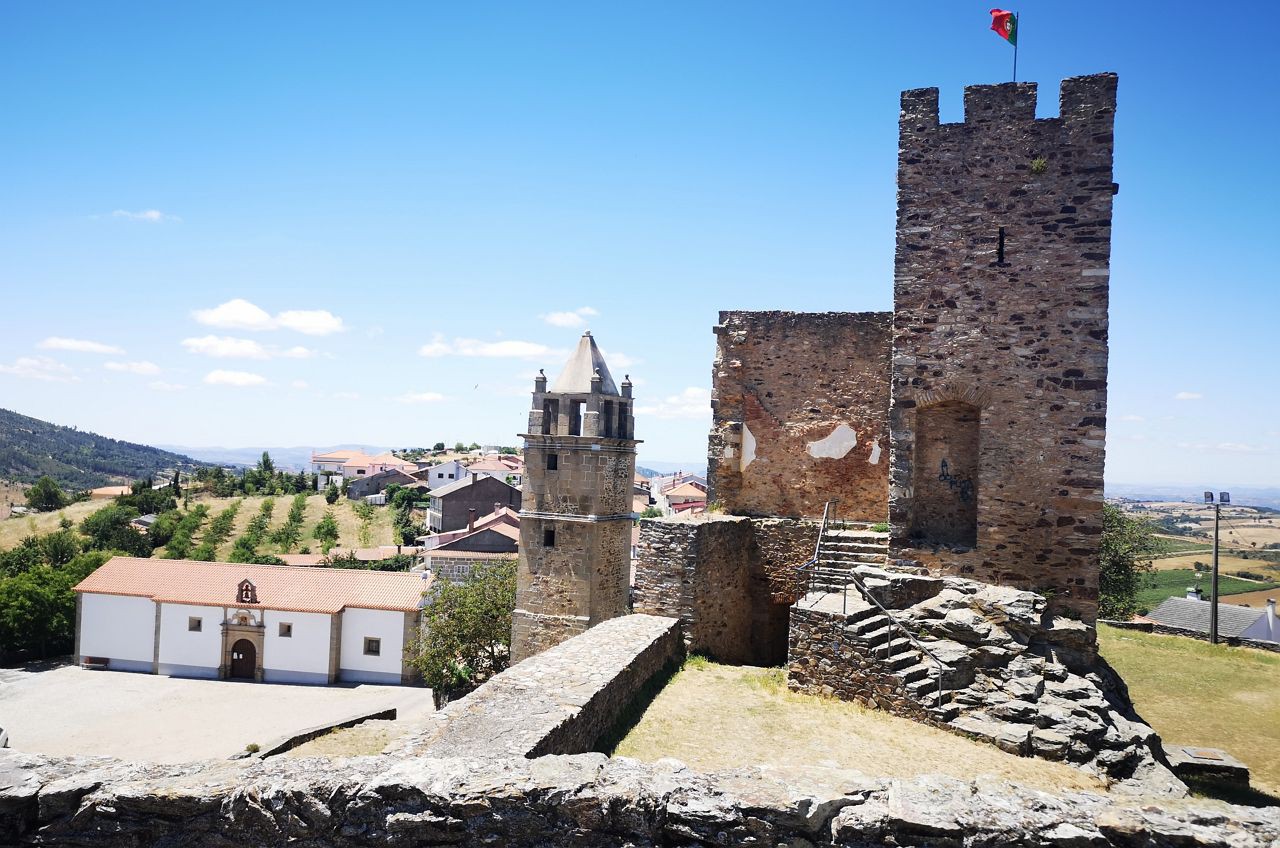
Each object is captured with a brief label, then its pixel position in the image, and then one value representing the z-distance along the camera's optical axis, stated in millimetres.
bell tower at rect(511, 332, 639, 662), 23469
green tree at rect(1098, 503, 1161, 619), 31859
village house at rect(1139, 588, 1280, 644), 29000
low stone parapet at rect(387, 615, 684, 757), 7410
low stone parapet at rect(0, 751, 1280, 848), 4402
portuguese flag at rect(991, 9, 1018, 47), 12898
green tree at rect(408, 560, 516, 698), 26312
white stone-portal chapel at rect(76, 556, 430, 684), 37406
